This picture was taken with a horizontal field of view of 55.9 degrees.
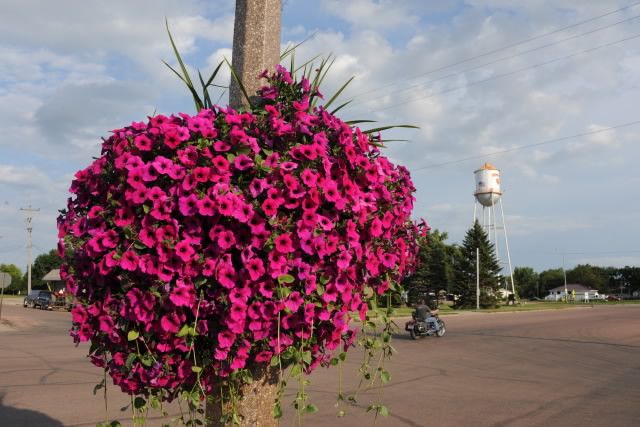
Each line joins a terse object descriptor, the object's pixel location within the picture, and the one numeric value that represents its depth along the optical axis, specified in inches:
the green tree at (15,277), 4562.0
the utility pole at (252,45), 142.8
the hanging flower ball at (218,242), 103.3
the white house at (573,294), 4598.9
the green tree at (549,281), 5861.7
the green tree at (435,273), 2635.3
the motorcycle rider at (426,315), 775.1
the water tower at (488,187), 2667.3
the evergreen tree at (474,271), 2308.1
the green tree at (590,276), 5629.9
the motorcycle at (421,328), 763.4
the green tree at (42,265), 4854.8
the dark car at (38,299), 1893.5
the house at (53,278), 3390.3
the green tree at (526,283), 5733.3
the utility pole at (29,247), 2790.4
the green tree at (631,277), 5317.4
